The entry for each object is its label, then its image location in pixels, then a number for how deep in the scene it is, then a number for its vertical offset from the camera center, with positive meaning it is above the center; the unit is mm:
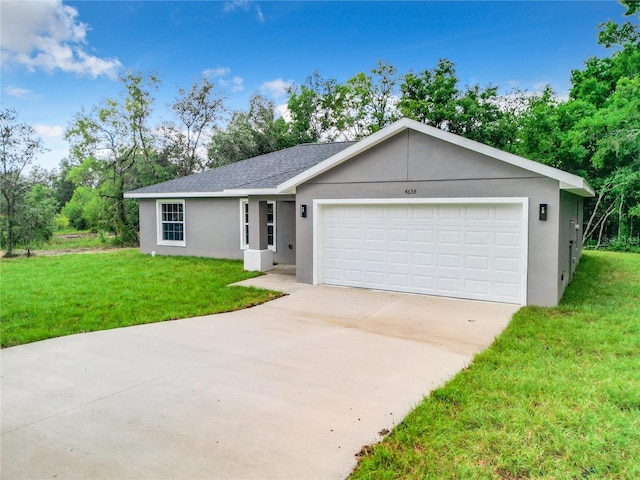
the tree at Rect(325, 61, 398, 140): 29062 +8437
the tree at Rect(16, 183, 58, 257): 16188 +126
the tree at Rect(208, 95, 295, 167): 25938 +5480
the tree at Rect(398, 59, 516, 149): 25422 +7125
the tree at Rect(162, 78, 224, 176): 26969 +6313
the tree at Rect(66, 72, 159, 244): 25000 +5495
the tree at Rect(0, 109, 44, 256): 15719 +2182
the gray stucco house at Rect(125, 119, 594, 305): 7824 -9
